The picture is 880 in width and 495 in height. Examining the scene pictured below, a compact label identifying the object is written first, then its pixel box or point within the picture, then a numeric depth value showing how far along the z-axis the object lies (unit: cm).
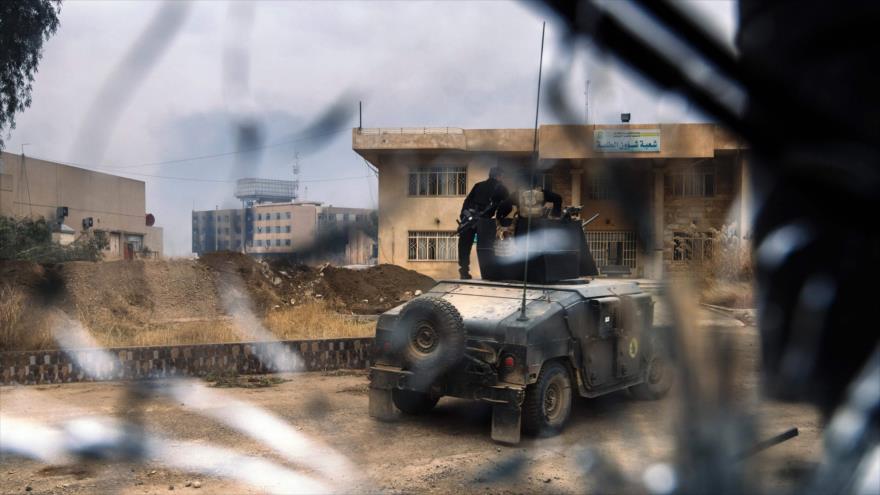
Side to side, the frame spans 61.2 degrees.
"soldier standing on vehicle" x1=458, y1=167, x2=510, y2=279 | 682
